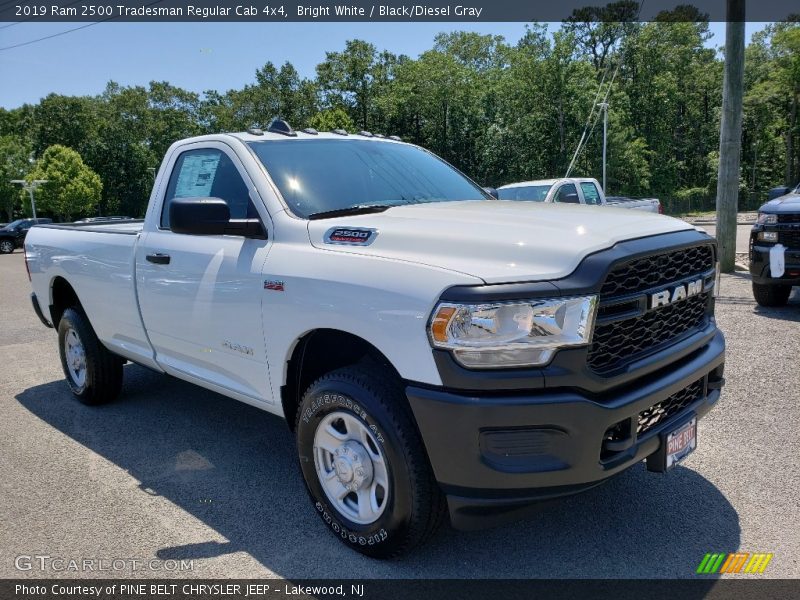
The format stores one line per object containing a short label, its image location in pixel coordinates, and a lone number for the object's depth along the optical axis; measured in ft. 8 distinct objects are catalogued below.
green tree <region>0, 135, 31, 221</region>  200.85
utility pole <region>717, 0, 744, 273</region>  36.45
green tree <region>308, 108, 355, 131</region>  148.62
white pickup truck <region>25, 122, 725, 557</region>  7.96
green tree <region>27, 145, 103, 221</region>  192.75
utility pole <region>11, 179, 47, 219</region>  173.28
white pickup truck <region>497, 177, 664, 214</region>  41.52
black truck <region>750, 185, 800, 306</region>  24.58
